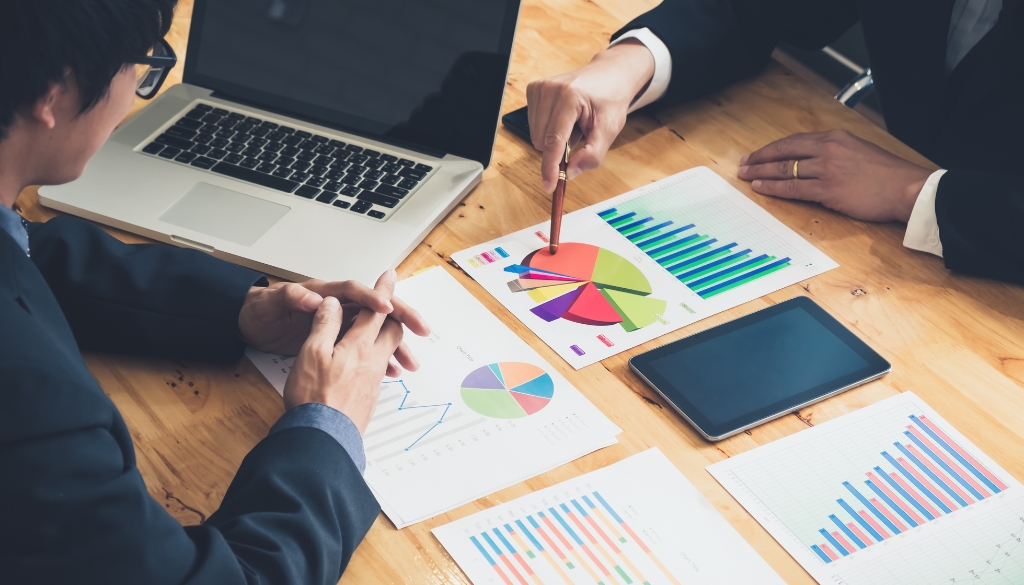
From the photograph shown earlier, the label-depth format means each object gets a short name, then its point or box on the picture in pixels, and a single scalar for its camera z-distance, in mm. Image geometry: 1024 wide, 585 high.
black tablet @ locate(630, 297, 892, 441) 1040
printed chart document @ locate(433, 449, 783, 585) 867
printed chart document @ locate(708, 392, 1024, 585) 900
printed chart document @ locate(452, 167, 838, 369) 1155
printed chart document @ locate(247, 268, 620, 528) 943
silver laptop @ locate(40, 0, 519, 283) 1229
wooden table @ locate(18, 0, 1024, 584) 940
